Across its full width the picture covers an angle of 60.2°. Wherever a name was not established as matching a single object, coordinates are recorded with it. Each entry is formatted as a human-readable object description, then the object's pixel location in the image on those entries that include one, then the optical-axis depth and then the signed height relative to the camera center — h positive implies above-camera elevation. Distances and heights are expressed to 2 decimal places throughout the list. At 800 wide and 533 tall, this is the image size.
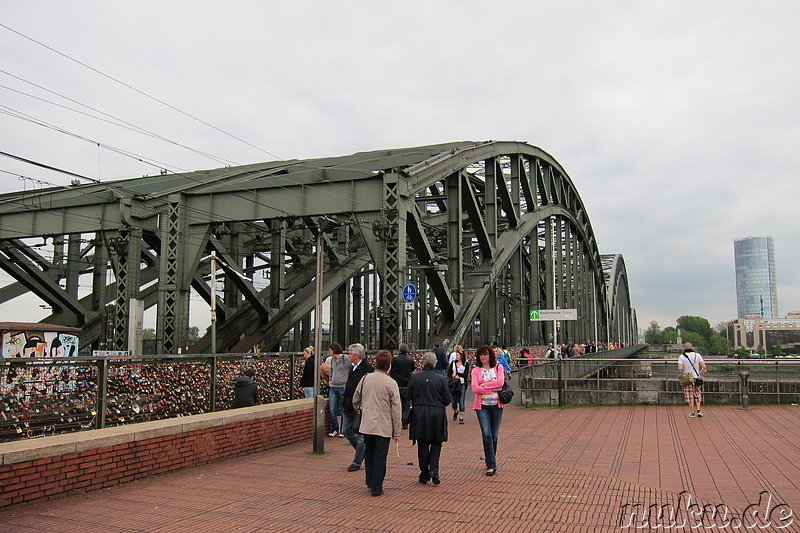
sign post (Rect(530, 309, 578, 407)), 20.19 +0.54
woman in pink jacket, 8.56 -0.90
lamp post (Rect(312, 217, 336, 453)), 10.16 -0.39
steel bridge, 20.98 +3.70
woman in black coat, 7.84 -0.96
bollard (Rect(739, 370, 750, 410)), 15.95 -1.41
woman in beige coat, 7.48 -0.94
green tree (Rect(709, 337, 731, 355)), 170.38 -3.90
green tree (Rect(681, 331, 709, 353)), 186.88 -2.06
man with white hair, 8.93 -0.63
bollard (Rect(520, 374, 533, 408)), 18.03 -1.52
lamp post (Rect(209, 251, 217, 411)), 11.89 -0.88
